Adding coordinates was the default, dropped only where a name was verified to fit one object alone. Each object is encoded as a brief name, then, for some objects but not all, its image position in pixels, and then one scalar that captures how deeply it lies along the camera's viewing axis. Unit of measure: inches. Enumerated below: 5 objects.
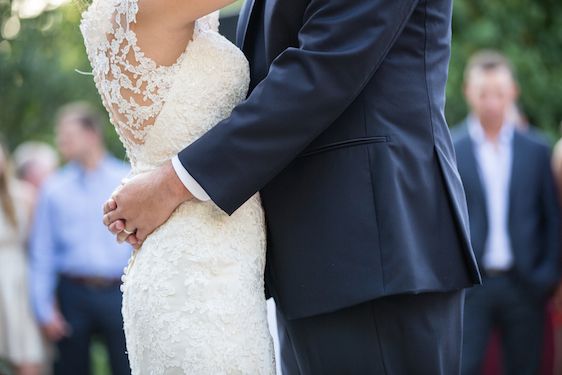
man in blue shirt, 305.6
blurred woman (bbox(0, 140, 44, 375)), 316.8
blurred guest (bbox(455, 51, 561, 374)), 269.7
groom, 106.7
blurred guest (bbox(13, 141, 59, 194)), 390.3
